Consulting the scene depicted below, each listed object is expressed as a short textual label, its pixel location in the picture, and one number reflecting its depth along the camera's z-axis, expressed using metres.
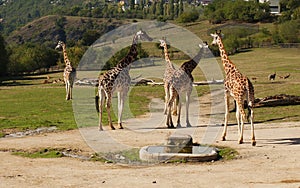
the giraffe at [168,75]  21.17
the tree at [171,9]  168.50
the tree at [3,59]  65.12
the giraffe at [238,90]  17.39
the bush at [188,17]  135.62
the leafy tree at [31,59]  72.69
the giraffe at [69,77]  33.16
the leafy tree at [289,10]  111.28
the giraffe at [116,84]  20.83
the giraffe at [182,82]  20.97
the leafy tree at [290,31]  89.94
